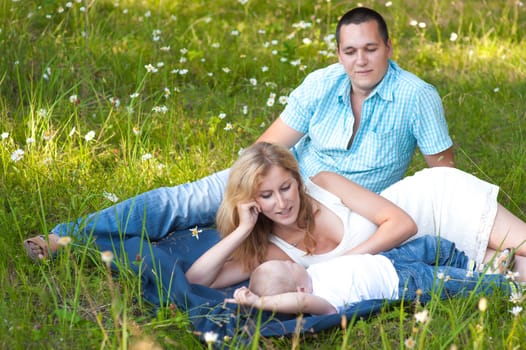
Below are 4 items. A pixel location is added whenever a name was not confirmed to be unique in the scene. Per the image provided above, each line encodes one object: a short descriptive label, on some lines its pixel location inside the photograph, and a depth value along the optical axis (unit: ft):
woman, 11.03
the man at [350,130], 12.10
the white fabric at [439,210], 11.44
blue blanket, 9.70
